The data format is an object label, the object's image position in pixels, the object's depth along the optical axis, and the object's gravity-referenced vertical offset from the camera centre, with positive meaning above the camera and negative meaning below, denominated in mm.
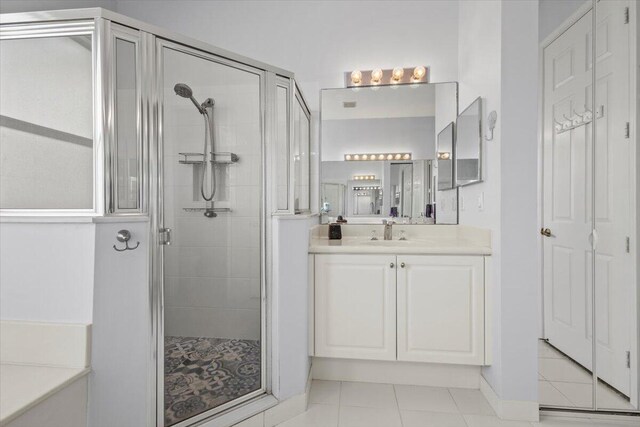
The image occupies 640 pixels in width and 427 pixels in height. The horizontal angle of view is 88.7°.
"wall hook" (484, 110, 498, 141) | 1858 +532
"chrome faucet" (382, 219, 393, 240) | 2553 -145
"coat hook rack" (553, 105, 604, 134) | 1901 +557
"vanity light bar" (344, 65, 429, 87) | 2619 +1104
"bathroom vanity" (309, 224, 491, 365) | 1967 -552
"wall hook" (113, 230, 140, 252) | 1345 -105
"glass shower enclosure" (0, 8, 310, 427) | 1362 +226
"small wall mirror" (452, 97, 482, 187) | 2039 +450
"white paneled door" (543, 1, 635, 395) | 1841 +98
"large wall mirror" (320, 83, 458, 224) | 2639 +516
